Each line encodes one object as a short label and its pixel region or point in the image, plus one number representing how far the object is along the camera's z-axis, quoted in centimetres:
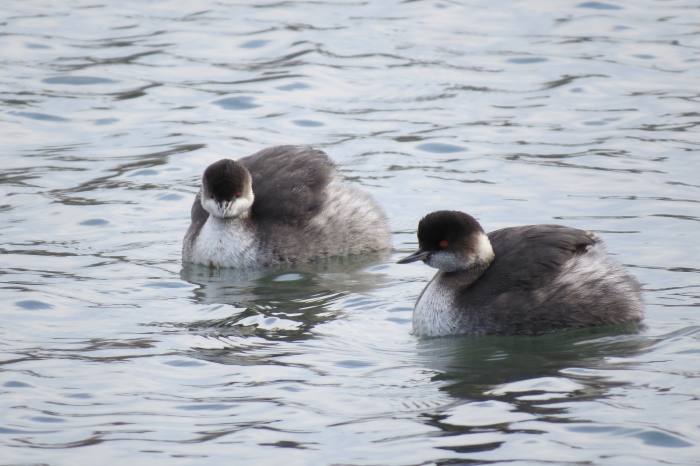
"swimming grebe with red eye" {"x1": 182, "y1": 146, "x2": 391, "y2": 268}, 2042
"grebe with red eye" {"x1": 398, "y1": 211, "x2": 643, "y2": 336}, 1630
